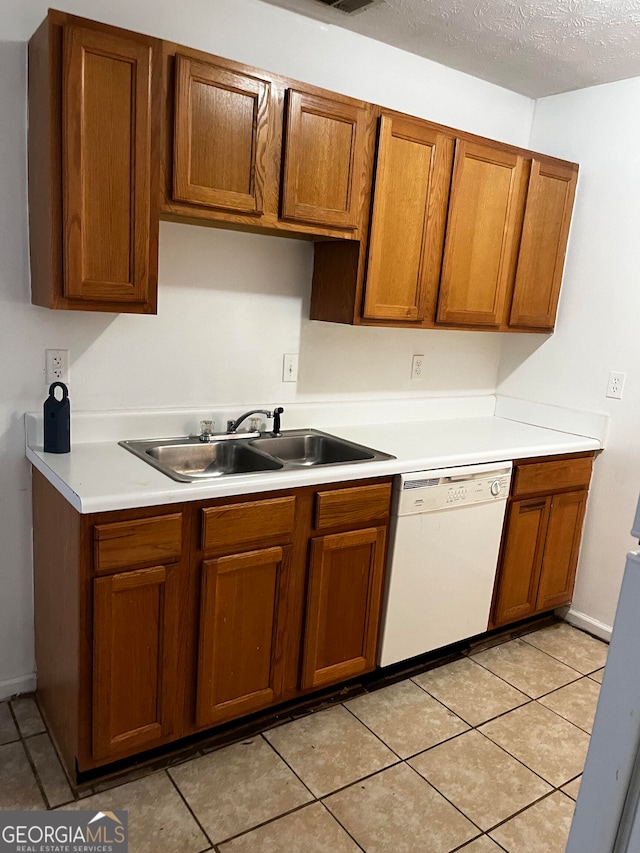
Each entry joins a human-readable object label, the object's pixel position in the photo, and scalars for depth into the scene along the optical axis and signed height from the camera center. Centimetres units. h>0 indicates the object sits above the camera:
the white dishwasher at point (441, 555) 245 -96
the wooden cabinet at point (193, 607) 184 -99
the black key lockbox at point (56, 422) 208 -46
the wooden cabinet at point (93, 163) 182 +34
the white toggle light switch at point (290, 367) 276 -29
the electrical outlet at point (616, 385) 305 -28
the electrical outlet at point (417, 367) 319 -29
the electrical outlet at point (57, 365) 222 -29
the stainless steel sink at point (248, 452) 238 -60
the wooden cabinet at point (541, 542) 288 -102
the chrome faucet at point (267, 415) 255 -48
